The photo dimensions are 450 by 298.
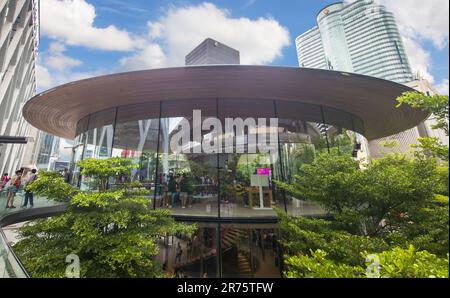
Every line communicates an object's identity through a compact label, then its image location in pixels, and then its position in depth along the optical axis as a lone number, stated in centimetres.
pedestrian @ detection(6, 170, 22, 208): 902
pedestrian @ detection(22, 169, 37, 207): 941
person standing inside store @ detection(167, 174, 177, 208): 884
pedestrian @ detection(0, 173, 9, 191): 972
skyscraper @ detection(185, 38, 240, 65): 4272
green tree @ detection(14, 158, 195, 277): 442
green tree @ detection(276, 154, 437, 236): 461
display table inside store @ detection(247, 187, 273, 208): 858
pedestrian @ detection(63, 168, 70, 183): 1181
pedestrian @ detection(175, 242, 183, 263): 893
